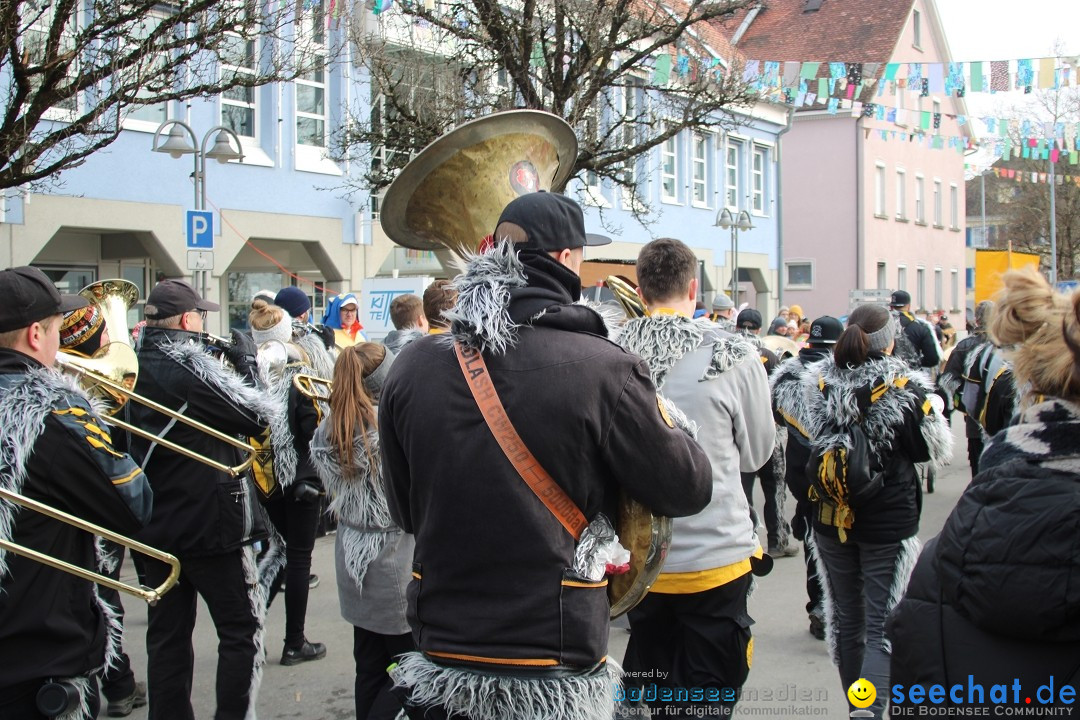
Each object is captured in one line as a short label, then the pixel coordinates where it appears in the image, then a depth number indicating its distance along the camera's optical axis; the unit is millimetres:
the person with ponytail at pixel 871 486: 4301
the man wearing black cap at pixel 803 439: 5371
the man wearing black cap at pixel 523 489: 2297
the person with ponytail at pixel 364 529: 3959
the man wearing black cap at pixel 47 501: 2738
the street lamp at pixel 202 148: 11508
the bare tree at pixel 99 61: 7371
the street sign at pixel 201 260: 11242
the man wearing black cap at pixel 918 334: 10070
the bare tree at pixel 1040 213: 35844
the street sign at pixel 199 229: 11180
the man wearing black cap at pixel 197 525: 4008
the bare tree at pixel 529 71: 12125
